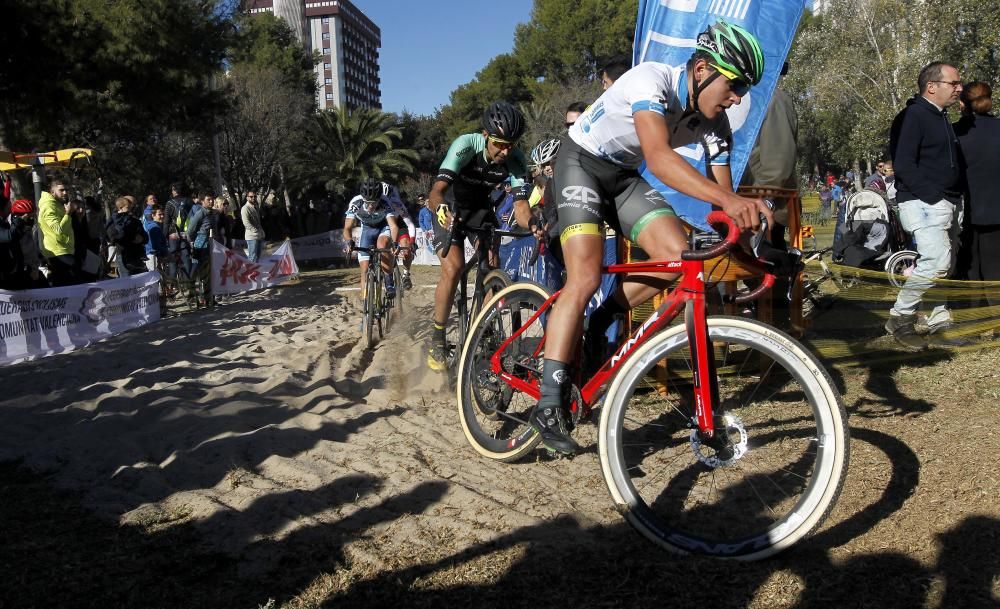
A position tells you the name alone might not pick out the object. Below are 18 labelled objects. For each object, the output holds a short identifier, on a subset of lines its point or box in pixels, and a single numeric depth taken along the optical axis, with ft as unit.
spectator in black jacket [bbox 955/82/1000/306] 21.36
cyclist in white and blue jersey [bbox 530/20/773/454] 10.36
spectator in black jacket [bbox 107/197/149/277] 42.32
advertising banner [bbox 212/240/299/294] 47.14
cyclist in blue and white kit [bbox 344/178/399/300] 30.86
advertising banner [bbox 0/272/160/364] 27.32
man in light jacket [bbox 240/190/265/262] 56.29
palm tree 141.18
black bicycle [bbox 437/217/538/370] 18.65
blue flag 18.37
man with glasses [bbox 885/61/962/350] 20.10
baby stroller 30.22
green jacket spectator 35.24
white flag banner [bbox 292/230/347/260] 82.92
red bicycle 9.23
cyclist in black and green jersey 18.48
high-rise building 476.13
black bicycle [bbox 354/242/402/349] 27.61
